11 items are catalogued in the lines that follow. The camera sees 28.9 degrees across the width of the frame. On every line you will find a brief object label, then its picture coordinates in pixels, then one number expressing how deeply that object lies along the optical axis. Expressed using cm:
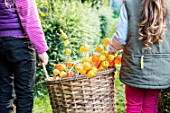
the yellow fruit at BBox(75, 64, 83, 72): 256
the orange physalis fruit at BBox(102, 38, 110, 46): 290
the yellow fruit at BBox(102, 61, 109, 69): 264
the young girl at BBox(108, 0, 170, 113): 251
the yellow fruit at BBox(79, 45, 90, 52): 272
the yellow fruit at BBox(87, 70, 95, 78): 250
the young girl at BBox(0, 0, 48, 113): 259
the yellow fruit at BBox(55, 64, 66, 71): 267
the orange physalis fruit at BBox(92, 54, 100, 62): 270
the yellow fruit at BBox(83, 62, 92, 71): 254
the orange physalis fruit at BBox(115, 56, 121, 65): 277
